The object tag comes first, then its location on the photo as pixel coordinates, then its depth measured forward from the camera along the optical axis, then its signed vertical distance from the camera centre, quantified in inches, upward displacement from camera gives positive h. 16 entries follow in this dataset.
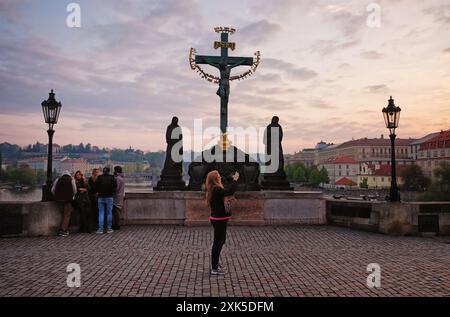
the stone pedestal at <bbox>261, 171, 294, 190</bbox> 562.6 -4.4
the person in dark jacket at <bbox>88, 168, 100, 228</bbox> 466.6 -22.3
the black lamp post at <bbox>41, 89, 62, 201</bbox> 468.7 +73.3
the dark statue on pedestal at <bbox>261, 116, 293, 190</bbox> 569.3 +28.9
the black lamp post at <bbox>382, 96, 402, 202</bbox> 489.3 +74.1
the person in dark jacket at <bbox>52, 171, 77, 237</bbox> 435.8 -16.6
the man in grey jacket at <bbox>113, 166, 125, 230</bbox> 473.1 -22.5
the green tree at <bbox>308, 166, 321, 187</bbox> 5137.8 +0.1
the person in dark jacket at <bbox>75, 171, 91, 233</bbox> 448.1 -31.1
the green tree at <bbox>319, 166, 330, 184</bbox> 5179.6 +38.0
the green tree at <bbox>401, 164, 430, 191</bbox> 3754.9 +6.0
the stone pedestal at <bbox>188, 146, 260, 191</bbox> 560.4 +16.9
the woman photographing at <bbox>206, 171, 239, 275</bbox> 265.9 -23.7
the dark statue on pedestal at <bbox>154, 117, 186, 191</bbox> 548.4 +17.4
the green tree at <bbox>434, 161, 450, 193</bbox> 2878.9 +20.7
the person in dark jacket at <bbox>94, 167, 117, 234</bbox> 450.0 -20.2
